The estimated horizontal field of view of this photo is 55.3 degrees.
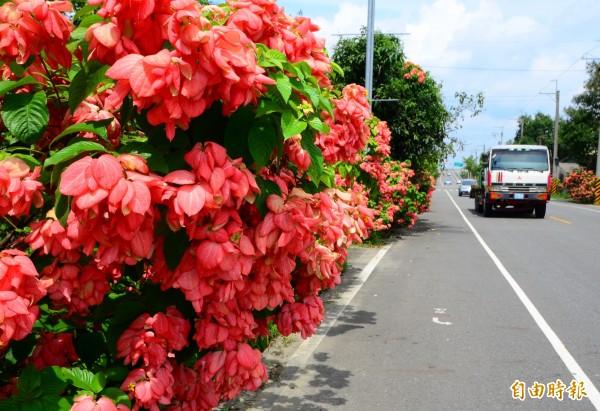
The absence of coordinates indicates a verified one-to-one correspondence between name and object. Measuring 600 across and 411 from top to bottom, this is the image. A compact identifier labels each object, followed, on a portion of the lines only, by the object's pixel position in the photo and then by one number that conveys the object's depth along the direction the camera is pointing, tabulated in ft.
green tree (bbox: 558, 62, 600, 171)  179.83
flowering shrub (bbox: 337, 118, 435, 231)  49.81
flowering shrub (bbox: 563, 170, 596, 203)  142.82
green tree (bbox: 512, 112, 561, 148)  302.66
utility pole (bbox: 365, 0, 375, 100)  49.16
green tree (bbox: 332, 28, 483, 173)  57.06
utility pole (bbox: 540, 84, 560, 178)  184.39
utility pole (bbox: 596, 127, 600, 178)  143.32
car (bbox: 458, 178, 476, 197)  195.93
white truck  76.89
